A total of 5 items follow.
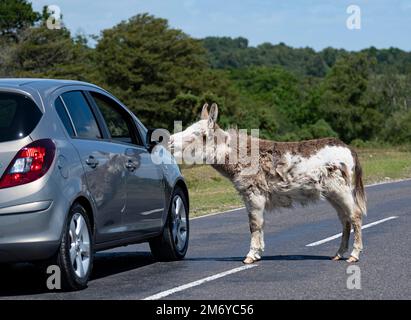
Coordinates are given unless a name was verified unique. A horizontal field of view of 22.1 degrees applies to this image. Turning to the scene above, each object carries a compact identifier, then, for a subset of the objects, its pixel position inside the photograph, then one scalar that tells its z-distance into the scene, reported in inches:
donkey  437.4
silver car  340.5
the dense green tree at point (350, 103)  3489.2
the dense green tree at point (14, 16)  2817.4
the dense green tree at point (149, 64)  2928.2
